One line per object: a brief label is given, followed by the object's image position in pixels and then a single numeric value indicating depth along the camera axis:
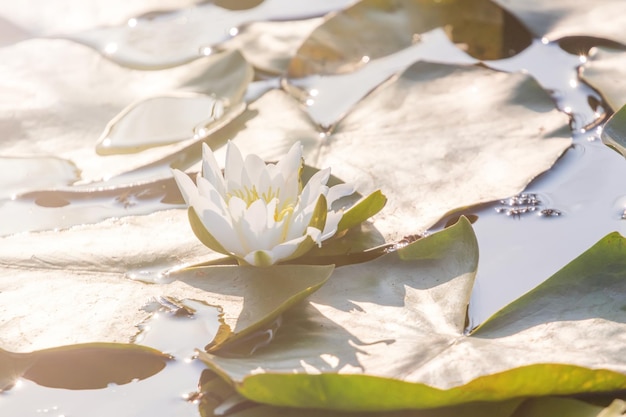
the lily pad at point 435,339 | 2.52
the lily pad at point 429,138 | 3.83
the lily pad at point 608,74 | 4.41
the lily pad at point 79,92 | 4.31
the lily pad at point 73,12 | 5.60
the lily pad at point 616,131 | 3.97
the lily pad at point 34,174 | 4.09
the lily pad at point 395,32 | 5.10
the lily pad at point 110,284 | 2.99
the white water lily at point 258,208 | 3.10
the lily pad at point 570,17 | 5.10
